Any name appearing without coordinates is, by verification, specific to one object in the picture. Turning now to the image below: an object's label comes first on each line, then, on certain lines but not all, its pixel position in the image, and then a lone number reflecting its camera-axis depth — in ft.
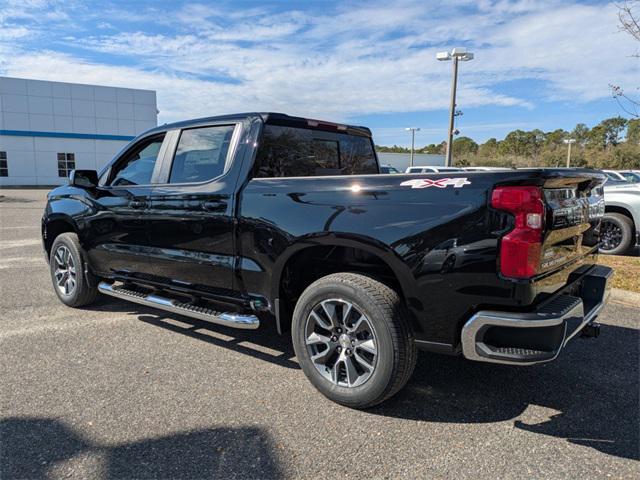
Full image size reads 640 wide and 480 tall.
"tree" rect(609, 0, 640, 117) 20.19
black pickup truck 8.55
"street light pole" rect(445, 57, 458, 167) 62.69
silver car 27.73
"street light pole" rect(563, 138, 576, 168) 162.14
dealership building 114.32
